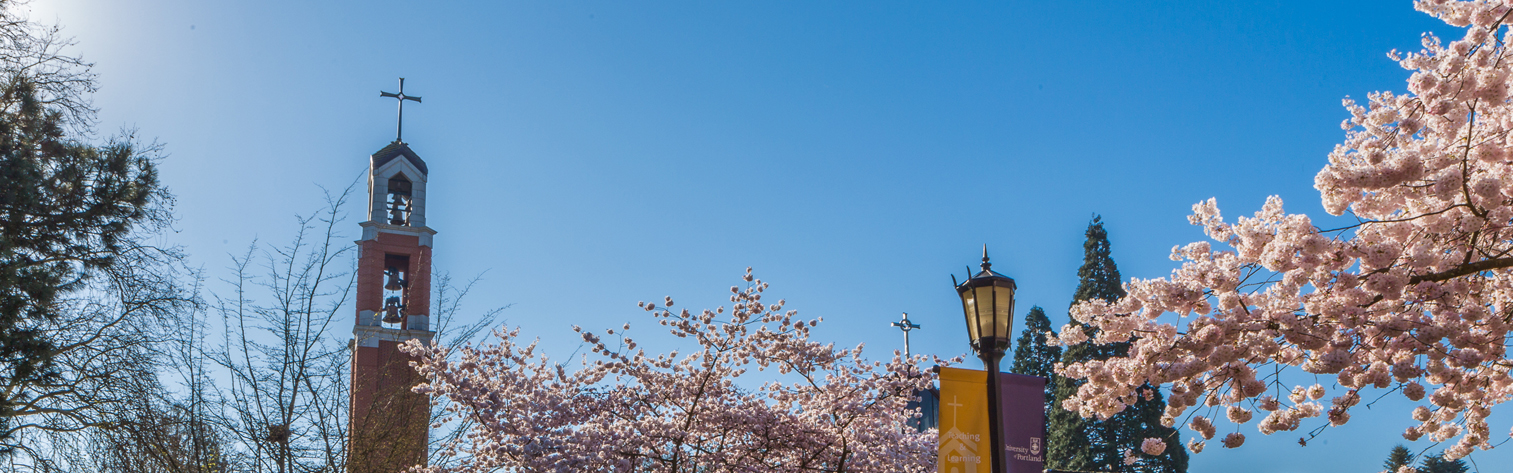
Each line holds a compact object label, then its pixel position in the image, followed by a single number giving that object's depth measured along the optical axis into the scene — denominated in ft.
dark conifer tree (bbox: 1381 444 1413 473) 126.61
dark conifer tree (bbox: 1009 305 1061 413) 124.98
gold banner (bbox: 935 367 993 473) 28.37
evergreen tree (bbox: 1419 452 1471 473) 132.76
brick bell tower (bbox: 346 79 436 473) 81.30
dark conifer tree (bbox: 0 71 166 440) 42.83
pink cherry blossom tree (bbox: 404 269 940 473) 41.73
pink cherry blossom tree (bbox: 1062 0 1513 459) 18.90
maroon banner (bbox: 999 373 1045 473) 28.60
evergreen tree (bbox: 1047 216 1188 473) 112.98
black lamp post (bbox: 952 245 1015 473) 27.58
